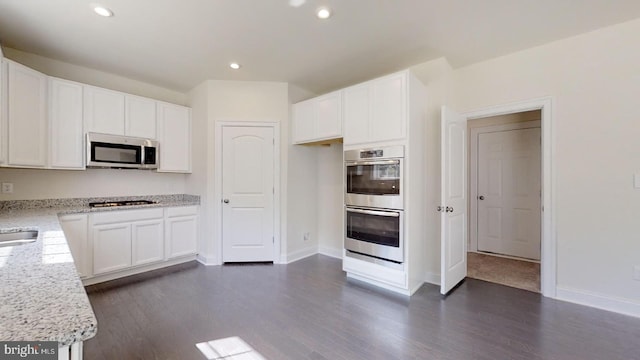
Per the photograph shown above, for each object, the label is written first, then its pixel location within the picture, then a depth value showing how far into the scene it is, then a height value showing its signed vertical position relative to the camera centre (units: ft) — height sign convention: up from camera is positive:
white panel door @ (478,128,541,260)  13.34 -0.63
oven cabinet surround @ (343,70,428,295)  9.23 +1.45
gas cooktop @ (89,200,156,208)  11.08 -1.03
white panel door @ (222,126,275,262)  12.59 -0.63
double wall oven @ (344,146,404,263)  9.37 -0.85
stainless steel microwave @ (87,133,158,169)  10.53 +1.14
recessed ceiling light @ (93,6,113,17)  7.34 +4.64
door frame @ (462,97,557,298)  9.17 -0.65
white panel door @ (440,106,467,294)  9.36 -0.73
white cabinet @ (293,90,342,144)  11.23 +2.69
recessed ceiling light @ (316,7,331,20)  7.40 +4.64
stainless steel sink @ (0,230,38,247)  6.15 -1.35
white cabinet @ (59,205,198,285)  9.71 -2.43
